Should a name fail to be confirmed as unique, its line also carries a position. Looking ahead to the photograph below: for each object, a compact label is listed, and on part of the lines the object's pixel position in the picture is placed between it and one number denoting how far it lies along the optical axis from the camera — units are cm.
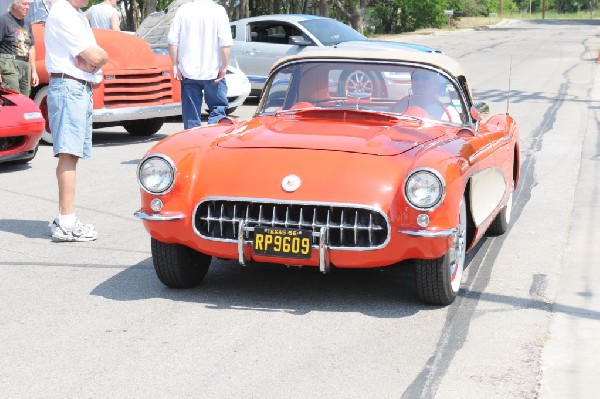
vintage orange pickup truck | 1288
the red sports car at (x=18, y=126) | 1066
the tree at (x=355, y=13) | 4866
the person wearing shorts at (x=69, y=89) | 751
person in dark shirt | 1212
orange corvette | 561
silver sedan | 1770
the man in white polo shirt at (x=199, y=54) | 1002
